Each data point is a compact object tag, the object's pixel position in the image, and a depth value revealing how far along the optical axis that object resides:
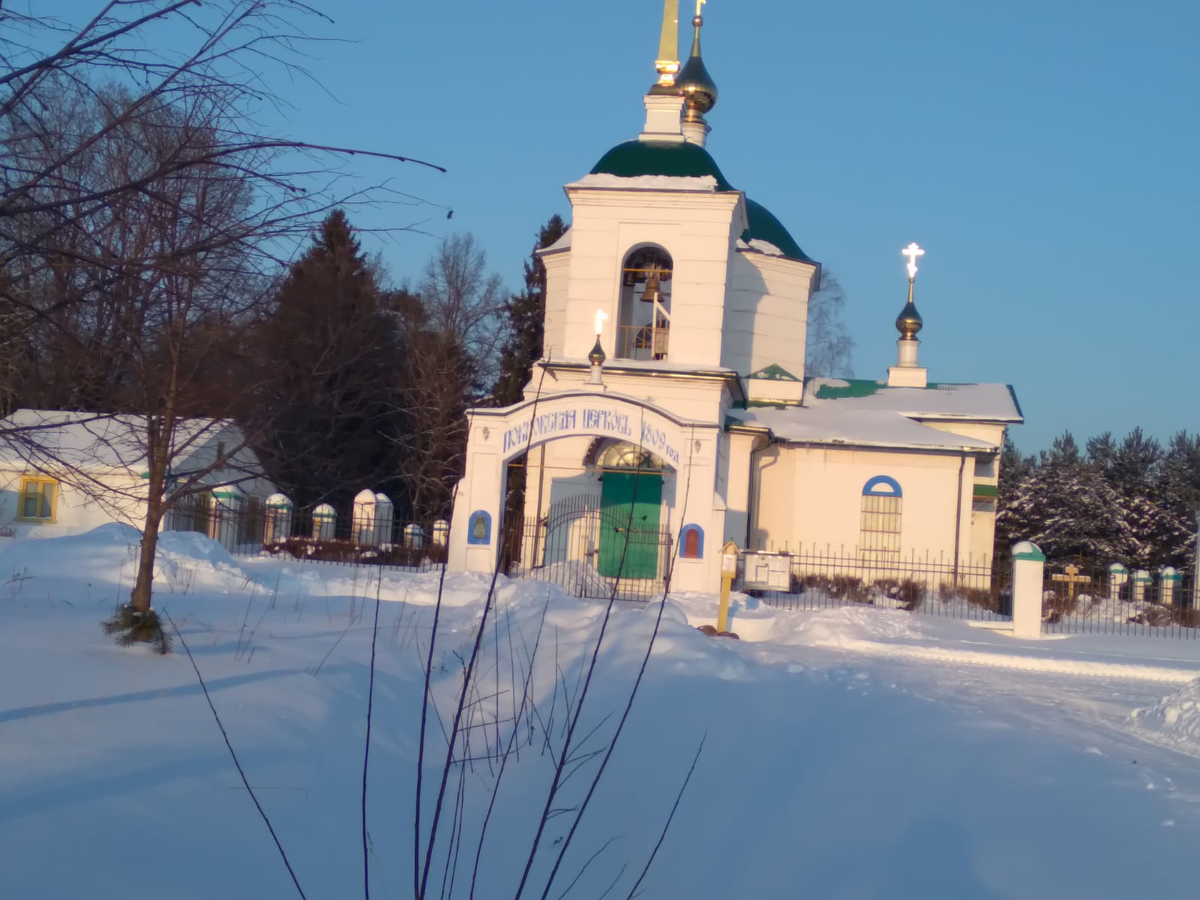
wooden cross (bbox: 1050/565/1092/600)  20.52
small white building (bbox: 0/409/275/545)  22.92
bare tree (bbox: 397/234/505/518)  35.16
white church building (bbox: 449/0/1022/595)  19.44
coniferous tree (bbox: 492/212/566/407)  36.66
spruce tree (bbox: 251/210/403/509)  31.86
